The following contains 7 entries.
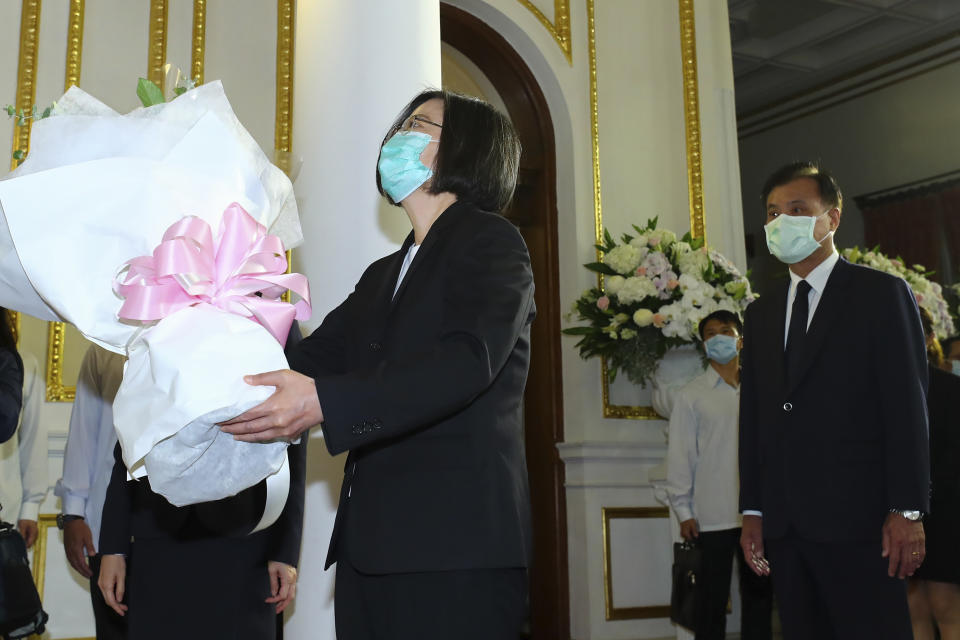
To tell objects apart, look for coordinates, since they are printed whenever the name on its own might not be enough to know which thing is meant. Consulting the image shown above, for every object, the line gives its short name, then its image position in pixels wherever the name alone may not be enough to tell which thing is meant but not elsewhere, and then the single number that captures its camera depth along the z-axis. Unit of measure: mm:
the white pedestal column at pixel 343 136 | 2846
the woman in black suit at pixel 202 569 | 2100
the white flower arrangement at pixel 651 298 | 5120
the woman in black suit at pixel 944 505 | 3633
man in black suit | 2398
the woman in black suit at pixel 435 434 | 1441
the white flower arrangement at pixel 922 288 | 5906
